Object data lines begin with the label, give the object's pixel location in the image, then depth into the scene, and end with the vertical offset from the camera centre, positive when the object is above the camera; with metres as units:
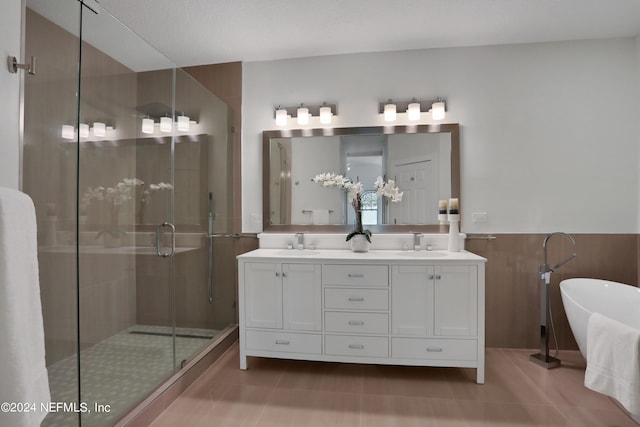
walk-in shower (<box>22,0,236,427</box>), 1.64 +0.06
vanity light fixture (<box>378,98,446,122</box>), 2.84 +0.91
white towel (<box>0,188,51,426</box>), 0.98 -0.31
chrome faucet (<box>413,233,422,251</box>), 2.83 -0.22
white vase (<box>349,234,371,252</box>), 2.71 -0.24
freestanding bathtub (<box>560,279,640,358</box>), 2.24 -0.63
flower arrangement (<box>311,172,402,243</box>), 2.79 +0.21
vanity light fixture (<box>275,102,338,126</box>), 2.96 +0.90
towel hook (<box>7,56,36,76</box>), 1.36 +0.61
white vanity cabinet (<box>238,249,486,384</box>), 2.29 -0.67
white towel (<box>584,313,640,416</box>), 1.59 -0.74
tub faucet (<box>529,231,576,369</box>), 2.55 -0.76
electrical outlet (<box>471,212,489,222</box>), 2.84 -0.03
